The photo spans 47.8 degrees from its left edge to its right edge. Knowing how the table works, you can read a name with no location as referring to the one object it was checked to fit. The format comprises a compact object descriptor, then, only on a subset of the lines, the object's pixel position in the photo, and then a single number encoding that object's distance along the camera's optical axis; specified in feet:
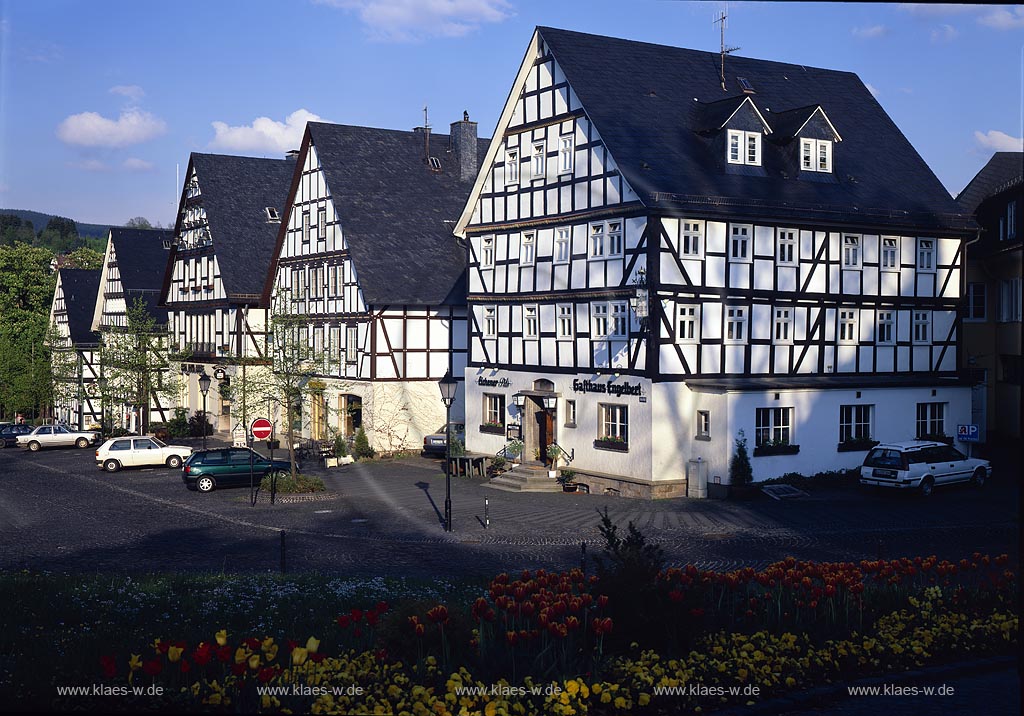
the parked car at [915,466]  105.40
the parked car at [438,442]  148.56
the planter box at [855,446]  115.85
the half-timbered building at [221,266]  183.83
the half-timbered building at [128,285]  219.20
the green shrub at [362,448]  151.33
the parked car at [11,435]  198.70
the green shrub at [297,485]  116.37
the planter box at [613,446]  112.91
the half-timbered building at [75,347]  234.58
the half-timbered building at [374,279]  153.48
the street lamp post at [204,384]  154.73
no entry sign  106.22
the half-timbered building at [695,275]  110.32
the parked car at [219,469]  121.39
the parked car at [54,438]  192.65
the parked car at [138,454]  145.59
